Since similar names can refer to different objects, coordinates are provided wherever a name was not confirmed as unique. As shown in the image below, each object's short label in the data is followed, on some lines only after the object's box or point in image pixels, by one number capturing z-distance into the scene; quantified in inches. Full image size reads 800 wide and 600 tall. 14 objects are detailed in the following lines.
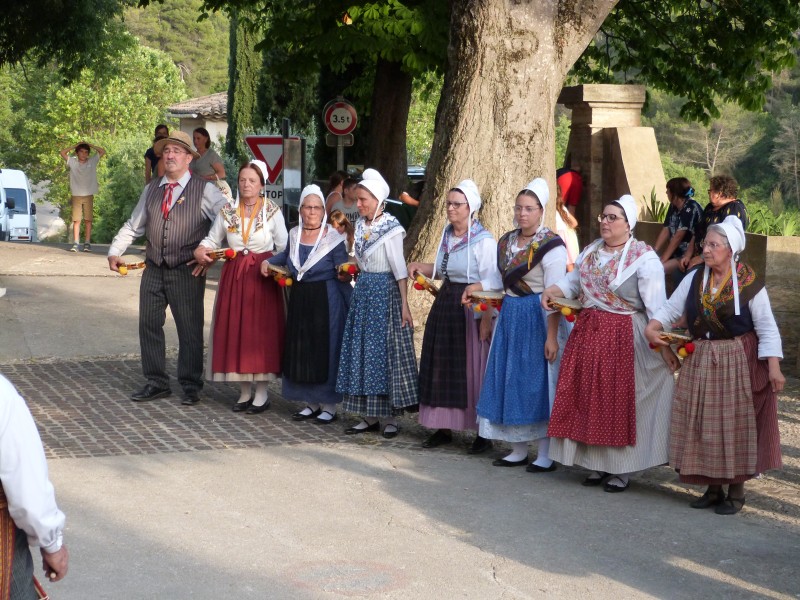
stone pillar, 526.7
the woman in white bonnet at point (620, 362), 277.0
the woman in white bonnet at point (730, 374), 259.1
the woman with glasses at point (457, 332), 308.2
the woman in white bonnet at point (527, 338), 294.7
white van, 1459.8
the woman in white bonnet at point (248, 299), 359.9
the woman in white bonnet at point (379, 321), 327.6
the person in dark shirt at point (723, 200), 389.7
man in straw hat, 368.2
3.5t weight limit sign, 756.0
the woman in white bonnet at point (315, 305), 347.6
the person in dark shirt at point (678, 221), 435.5
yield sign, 554.9
